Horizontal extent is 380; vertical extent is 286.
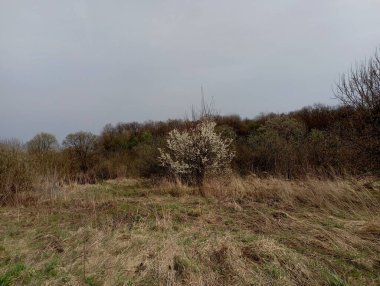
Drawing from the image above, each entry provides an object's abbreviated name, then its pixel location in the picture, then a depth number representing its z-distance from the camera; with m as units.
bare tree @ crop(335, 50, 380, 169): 11.98
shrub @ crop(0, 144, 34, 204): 10.49
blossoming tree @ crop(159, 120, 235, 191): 14.99
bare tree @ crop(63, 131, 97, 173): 24.56
